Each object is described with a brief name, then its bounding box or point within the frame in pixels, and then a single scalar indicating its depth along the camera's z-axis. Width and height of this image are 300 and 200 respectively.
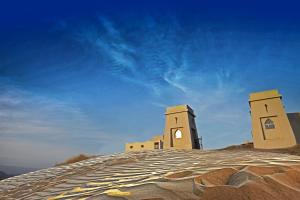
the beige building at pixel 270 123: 15.30
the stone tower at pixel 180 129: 19.91
